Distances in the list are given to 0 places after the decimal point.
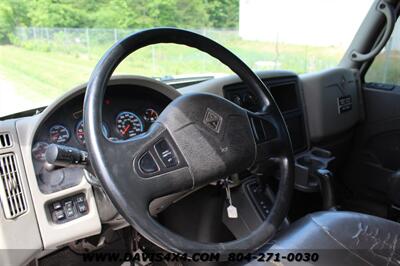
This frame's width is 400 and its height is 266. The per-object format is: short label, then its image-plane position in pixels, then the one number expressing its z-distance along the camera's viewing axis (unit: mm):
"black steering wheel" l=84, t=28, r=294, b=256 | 855
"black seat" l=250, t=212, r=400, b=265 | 1188
